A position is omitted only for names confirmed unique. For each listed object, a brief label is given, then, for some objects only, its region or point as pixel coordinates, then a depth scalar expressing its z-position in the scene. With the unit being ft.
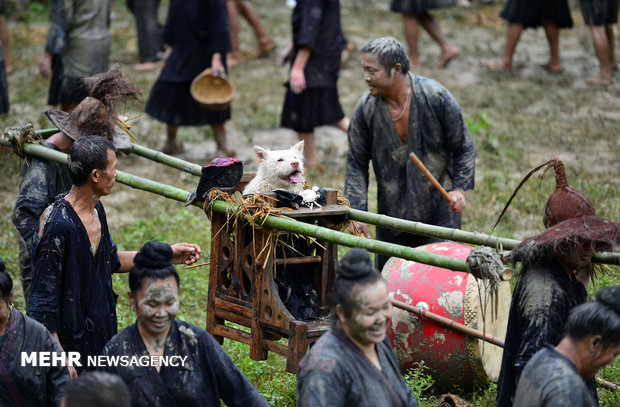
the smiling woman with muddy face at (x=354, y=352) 20.89
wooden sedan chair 29.42
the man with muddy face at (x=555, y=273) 24.27
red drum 34.67
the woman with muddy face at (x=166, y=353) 23.30
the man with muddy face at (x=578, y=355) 20.63
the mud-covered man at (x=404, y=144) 37.86
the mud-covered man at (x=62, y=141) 32.37
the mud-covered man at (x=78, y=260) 27.58
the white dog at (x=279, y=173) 33.79
